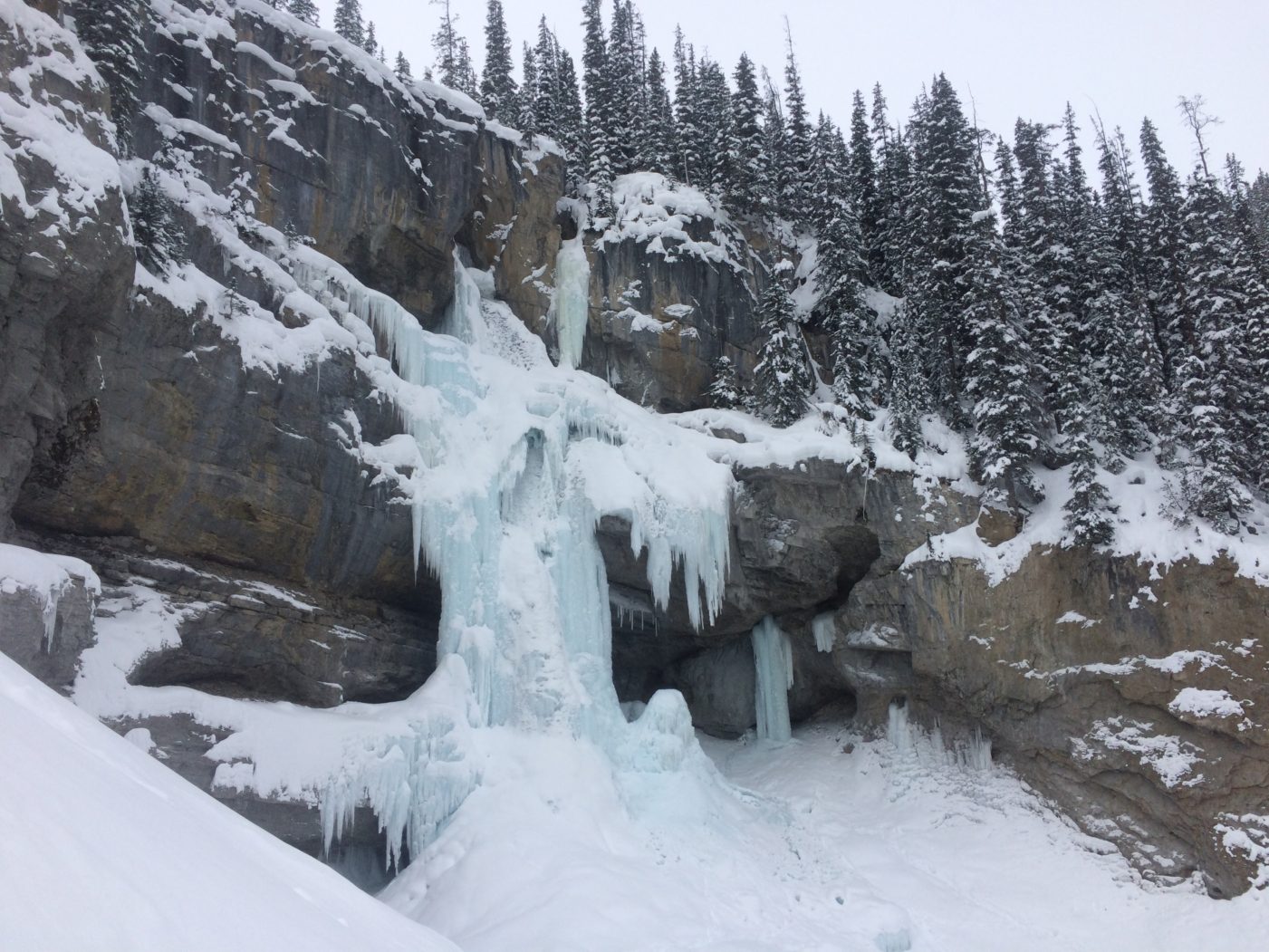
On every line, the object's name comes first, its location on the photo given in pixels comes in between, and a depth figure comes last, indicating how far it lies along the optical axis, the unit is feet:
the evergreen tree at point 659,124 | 101.35
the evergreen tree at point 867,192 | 103.35
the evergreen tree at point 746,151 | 97.09
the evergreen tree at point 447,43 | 146.61
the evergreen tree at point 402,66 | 128.71
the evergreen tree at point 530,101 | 90.78
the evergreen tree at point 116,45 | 52.13
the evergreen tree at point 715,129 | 99.07
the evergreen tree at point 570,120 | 95.14
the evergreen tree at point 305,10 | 125.08
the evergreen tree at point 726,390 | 81.56
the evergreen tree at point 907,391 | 73.18
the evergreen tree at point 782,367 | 79.41
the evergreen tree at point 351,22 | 142.41
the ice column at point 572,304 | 82.74
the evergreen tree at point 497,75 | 105.50
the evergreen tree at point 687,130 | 105.60
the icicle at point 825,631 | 73.31
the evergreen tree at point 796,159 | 106.63
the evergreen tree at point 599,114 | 91.56
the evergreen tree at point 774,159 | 101.81
